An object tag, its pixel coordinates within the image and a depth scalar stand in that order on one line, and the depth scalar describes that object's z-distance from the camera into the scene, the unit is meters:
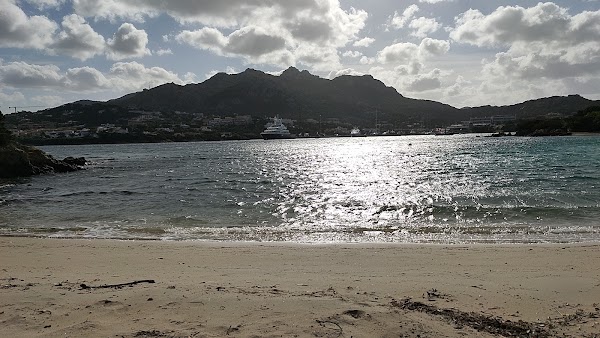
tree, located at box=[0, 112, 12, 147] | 45.03
